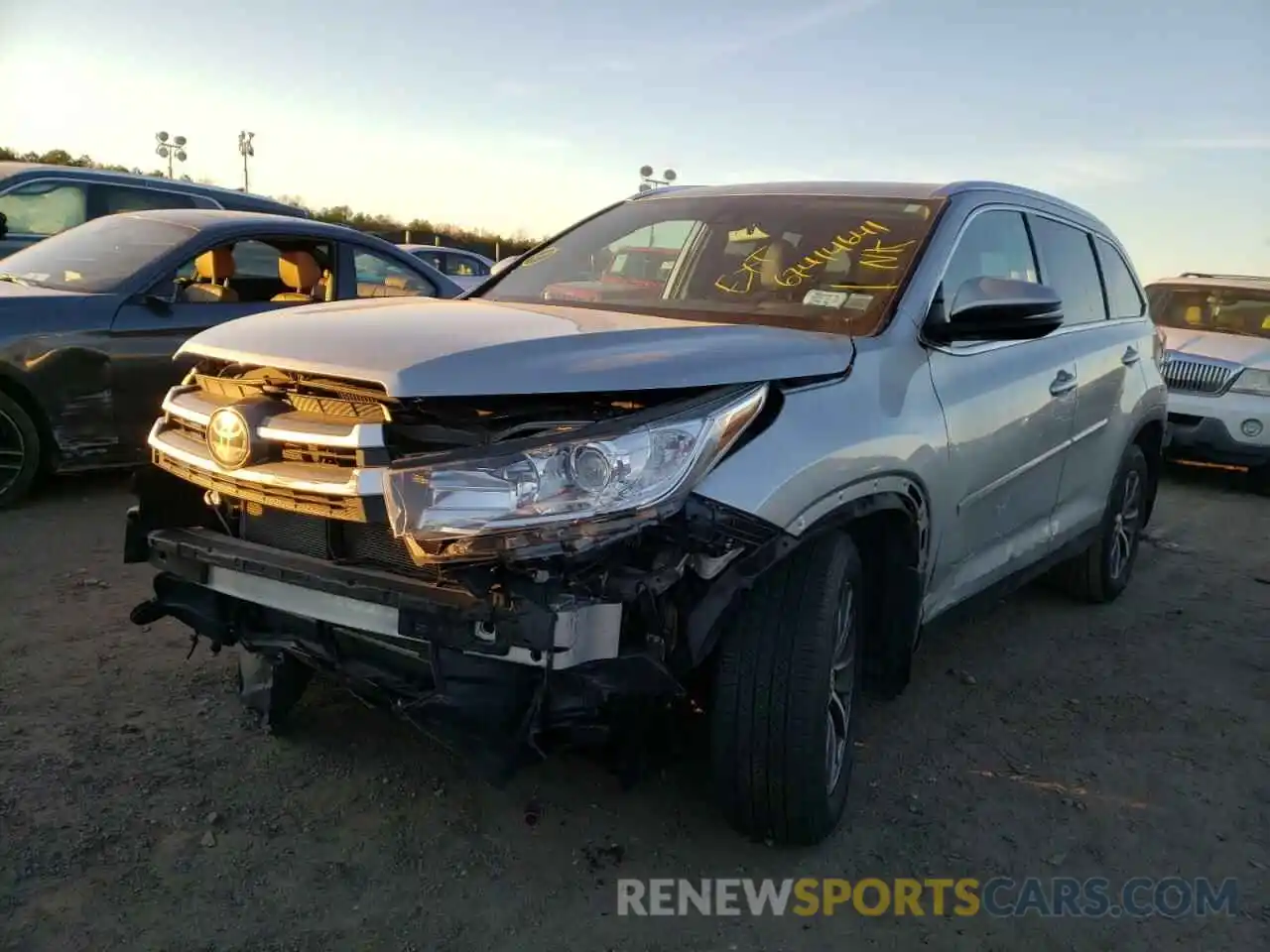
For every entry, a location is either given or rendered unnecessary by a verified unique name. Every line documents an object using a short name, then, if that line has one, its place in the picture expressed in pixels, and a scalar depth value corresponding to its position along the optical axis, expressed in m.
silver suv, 2.34
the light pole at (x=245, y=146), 33.72
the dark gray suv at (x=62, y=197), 8.12
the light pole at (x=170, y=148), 34.21
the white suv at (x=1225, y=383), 9.00
